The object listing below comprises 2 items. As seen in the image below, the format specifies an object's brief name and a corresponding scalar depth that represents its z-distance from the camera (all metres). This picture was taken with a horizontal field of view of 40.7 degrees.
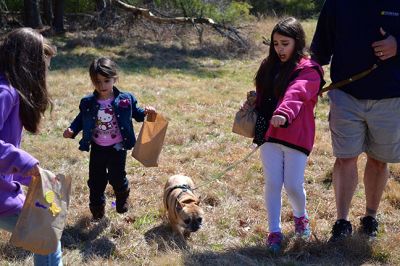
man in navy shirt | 3.44
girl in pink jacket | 3.43
